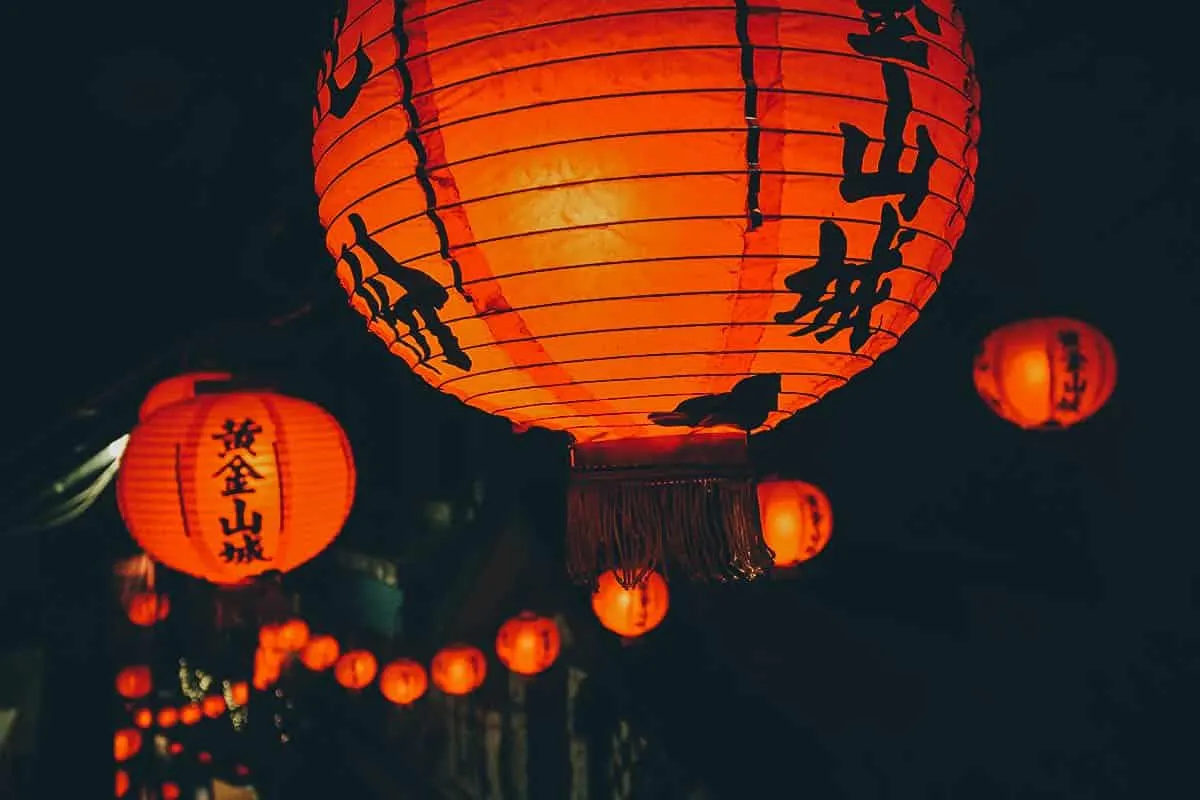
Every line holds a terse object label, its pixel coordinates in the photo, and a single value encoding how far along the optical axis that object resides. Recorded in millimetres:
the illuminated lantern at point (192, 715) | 11705
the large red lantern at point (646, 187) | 1048
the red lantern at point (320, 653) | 8359
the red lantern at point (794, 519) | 3750
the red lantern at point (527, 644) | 5465
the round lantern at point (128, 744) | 9852
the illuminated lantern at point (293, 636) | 8273
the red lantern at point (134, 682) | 10422
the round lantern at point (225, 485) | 2799
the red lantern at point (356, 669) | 7551
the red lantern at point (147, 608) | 9453
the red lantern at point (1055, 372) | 3059
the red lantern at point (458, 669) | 6270
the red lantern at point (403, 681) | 7160
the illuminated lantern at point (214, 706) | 11336
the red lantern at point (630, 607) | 4344
